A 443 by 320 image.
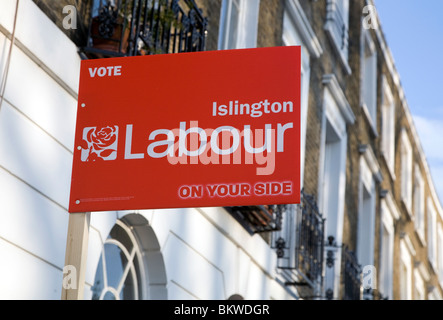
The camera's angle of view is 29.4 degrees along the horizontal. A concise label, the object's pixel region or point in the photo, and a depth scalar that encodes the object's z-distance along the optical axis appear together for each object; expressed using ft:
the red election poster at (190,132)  13.96
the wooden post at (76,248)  14.16
